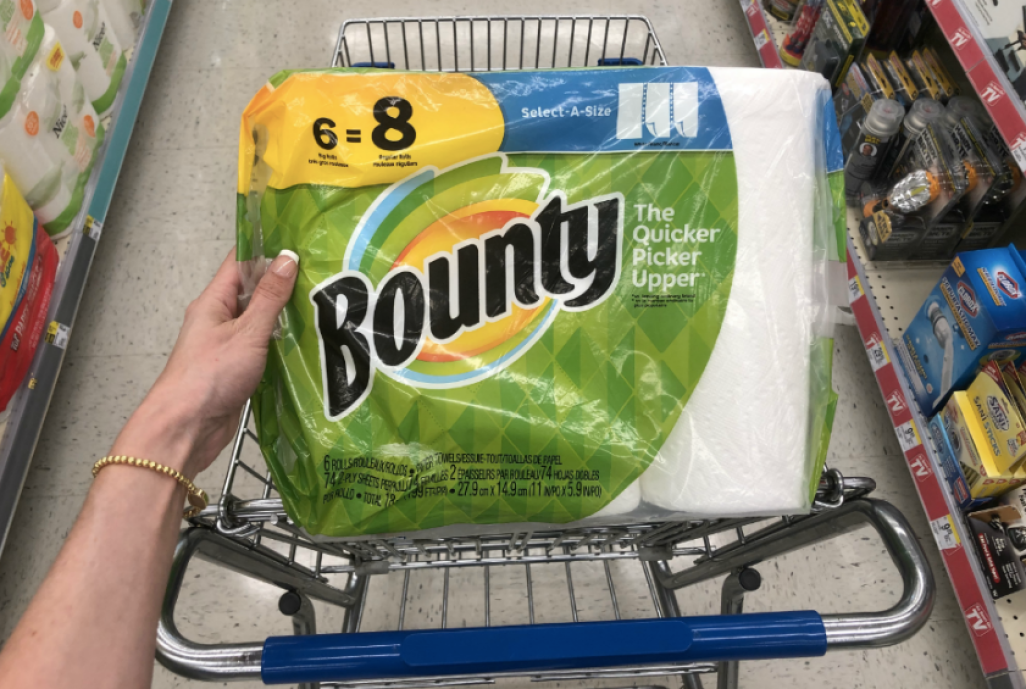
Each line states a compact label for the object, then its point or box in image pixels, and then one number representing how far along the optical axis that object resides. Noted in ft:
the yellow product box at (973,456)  3.69
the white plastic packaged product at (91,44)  5.03
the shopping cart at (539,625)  1.80
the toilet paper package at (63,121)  4.61
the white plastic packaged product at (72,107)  4.75
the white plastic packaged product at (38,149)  4.37
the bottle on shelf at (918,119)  4.57
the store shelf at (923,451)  3.87
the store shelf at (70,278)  4.34
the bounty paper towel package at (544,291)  2.02
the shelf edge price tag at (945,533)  4.09
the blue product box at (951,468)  4.01
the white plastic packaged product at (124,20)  6.01
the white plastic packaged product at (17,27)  4.19
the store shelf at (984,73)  3.52
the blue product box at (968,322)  3.42
